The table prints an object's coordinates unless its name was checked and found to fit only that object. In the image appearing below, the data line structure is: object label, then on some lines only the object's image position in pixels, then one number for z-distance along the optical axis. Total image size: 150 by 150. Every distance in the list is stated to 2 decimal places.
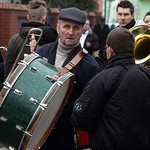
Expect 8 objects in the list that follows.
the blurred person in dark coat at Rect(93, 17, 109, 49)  18.39
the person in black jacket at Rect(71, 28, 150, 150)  4.68
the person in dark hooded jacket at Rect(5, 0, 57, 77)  6.96
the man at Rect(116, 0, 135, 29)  7.70
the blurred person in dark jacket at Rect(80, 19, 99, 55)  13.64
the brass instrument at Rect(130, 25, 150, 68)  6.84
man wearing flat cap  5.35
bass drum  4.78
